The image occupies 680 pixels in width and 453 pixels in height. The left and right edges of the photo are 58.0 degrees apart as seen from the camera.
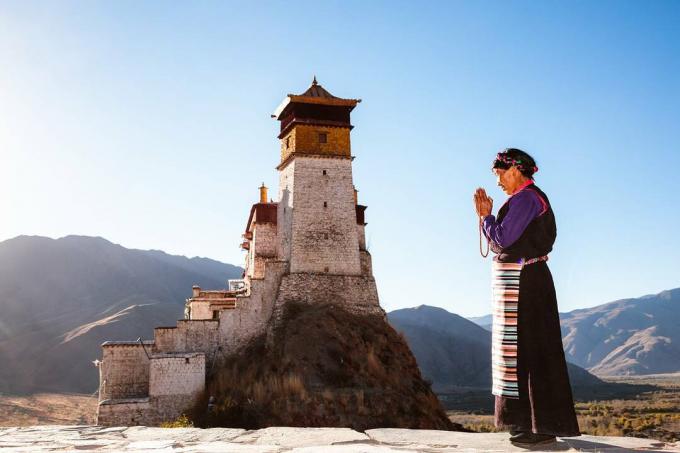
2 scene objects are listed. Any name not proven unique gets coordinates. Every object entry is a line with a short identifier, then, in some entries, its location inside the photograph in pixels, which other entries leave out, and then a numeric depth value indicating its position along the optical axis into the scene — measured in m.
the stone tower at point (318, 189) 30.53
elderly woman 5.73
